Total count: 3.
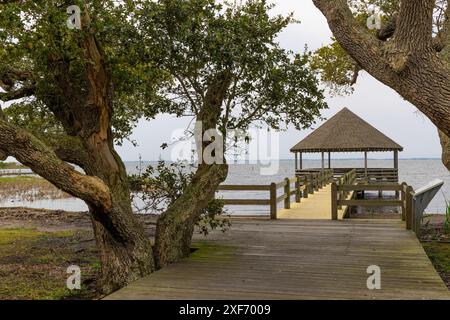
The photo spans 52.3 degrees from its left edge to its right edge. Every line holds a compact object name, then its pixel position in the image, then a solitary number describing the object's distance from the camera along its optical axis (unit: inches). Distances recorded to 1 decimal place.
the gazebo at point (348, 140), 1051.3
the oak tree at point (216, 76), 295.7
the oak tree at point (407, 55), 250.5
